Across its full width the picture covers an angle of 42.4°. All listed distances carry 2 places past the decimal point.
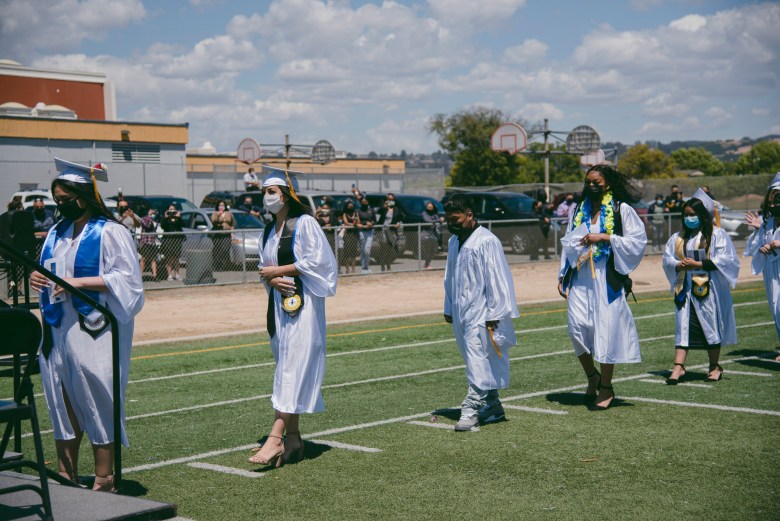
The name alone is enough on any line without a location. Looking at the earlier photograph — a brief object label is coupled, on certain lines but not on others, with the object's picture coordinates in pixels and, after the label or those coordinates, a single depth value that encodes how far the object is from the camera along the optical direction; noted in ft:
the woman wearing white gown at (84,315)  20.15
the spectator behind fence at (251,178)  87.70
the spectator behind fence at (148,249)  68.28
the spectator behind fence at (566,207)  96.10
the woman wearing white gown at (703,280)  34.35
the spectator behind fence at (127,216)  71.45
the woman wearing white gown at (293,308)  23.61
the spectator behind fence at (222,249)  71.05
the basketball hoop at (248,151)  118.80
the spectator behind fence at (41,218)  69.18
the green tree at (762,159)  399.03
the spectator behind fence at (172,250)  68.33
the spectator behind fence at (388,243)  79.51
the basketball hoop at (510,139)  129.49
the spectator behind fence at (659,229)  94.27
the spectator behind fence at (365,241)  78.18
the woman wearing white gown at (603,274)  29.12
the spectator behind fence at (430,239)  81.61
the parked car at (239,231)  71.67
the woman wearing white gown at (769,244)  37.24
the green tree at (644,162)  338.05
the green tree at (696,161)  449.48
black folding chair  16.26
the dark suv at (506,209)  87.86
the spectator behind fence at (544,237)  87.51
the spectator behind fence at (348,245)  76.78
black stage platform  17.63
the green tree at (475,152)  263.08
